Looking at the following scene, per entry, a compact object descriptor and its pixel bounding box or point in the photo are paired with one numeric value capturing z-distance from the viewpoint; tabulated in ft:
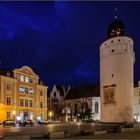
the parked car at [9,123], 80.26
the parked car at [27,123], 77.74
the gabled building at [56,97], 149.63
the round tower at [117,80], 79.54
